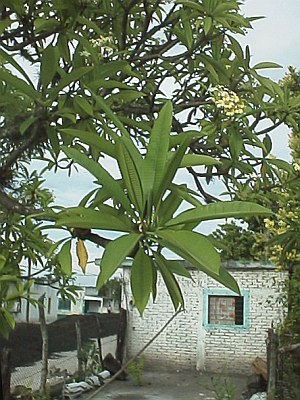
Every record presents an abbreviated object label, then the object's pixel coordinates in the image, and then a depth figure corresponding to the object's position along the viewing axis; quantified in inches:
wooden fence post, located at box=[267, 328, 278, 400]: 177.0
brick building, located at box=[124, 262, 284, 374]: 273.9
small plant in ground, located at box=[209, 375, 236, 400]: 188.8
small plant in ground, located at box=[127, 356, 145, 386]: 250.8
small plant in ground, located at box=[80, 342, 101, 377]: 234.4
